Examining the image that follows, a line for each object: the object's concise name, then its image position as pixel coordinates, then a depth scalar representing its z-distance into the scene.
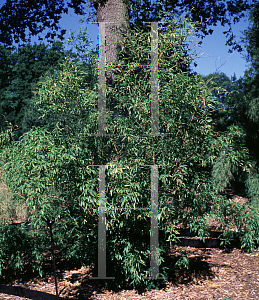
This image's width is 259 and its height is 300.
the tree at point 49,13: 6.85
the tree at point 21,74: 26.92
